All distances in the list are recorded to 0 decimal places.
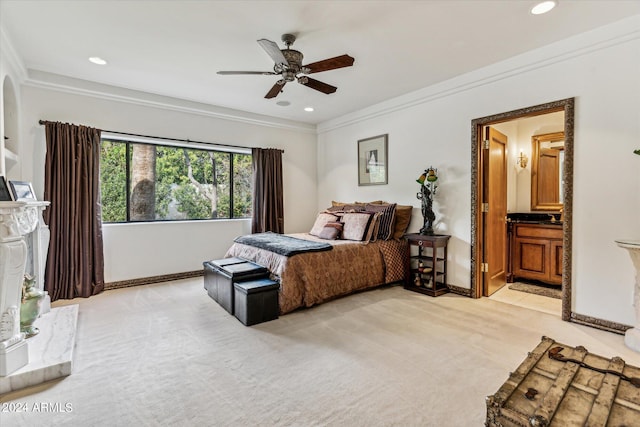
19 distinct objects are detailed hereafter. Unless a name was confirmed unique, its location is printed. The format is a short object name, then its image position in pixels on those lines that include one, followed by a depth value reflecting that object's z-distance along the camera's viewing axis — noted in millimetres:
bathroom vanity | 4051
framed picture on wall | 4832
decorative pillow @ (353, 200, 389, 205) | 4723
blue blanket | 3328
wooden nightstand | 3807
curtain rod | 3588
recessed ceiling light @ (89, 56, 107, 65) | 3254
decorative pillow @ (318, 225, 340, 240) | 4262
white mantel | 1963
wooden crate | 1044
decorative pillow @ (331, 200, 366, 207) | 5223
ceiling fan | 2550
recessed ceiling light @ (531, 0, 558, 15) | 2343
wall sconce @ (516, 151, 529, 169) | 4738
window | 4301
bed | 3244
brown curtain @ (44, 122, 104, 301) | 3609
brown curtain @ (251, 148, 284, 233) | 5344
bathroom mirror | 4512
